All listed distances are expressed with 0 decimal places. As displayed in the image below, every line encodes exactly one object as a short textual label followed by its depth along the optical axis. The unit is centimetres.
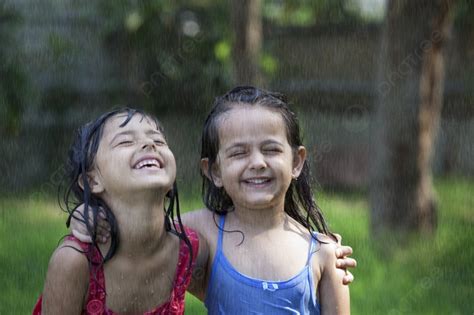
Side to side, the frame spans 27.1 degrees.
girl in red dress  289
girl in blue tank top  310
